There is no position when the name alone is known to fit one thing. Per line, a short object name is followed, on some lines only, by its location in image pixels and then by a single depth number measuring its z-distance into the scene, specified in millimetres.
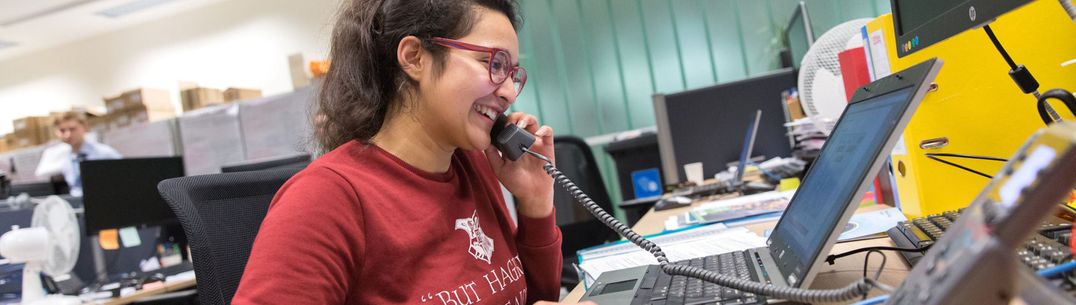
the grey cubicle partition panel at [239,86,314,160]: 4801
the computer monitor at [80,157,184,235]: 2854
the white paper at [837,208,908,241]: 1030
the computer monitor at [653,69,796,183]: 3057
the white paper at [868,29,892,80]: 1104
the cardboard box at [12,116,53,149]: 6203
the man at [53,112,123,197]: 4910
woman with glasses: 796
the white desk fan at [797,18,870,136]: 1951
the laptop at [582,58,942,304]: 600
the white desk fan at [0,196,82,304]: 2361
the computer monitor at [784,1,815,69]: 2908
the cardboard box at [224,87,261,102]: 5301
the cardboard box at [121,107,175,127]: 5434
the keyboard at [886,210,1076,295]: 539
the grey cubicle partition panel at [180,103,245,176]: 5051
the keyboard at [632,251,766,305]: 715
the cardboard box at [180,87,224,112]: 5469
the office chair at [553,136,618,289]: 2582
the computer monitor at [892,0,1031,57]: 654
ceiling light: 5973
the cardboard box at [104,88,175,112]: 5398
